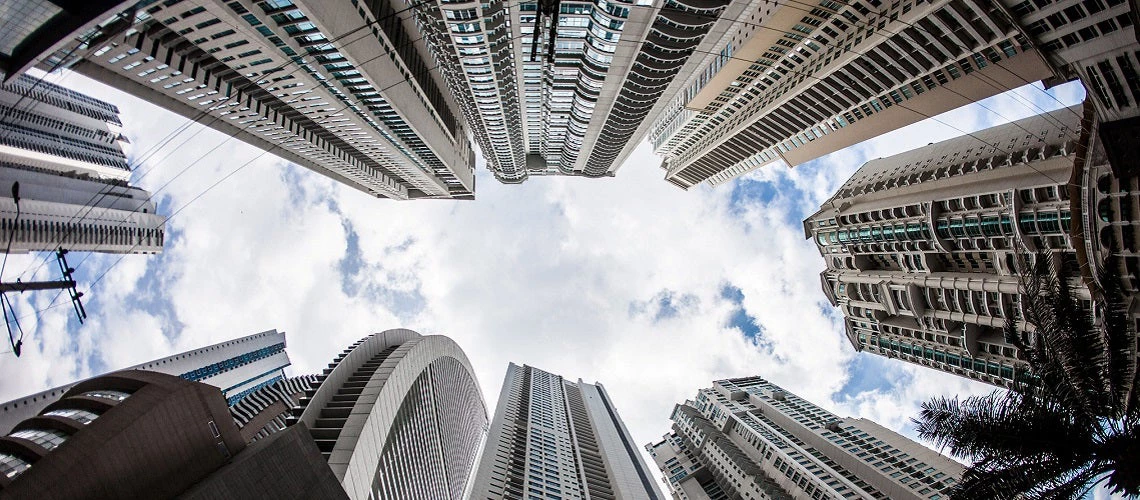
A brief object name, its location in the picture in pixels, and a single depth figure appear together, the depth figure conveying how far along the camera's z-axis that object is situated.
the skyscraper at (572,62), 55.12
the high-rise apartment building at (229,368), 84.00
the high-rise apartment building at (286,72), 44.69
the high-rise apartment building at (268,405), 87.55
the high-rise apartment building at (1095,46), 28.53
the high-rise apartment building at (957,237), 44.91
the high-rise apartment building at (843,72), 50.41
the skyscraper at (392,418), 48.06
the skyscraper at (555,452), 79.81
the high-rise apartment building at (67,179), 94.19
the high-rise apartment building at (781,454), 73.62
